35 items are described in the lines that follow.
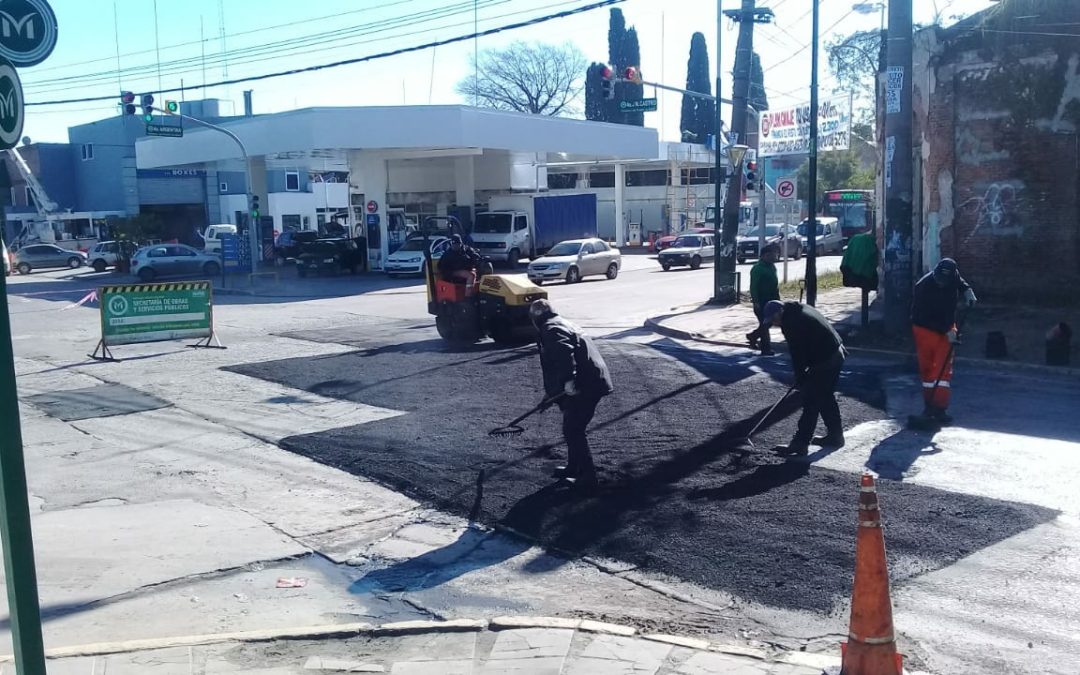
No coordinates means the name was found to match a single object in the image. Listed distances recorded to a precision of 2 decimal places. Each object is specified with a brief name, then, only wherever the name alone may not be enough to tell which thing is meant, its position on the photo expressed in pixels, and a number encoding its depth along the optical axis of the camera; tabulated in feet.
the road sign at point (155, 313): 59.57
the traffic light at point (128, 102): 96.94
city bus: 144.77
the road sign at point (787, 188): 80.76
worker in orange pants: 35.44
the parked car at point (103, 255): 155.12
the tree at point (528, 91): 250.37
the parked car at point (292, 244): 140.26
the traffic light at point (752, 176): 81.54
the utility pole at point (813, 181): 62.03
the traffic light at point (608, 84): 82.53
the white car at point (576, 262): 110.22
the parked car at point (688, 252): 128.47
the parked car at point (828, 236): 140.97
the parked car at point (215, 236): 158.30
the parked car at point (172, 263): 128.98
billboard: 135.54
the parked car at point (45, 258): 160.86
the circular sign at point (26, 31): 14.58
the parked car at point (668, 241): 144.86
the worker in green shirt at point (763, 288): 53.88
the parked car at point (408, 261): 124.57
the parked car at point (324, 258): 131.95
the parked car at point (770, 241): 133.79
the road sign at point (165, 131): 109.70
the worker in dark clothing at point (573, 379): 28.04
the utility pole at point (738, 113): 77.30
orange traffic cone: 16.20
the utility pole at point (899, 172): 53.93
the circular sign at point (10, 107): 14.52
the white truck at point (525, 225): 139.33
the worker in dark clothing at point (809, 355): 31.37
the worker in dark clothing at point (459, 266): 59.52
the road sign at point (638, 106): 97.71
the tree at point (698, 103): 241.76
